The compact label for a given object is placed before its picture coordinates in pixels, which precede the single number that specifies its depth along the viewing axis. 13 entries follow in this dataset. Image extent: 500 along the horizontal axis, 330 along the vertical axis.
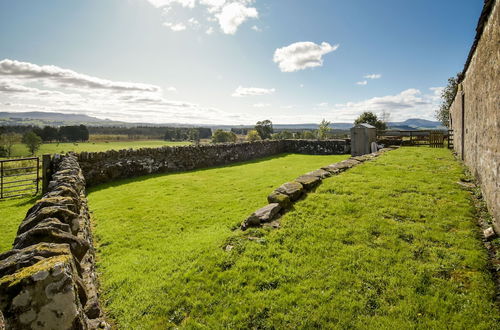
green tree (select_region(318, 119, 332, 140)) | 98.50
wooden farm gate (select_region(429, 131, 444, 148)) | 19.91
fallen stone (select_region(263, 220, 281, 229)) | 5.57
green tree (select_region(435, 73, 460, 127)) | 48.09
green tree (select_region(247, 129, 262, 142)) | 114.32
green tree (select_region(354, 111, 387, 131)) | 58.47
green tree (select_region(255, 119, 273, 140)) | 117.32
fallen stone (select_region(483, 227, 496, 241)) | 4.66
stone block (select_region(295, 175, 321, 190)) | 7.47
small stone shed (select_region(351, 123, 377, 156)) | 17.38
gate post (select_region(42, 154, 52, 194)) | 11.37
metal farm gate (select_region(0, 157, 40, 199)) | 11.85
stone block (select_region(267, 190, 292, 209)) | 6.33
